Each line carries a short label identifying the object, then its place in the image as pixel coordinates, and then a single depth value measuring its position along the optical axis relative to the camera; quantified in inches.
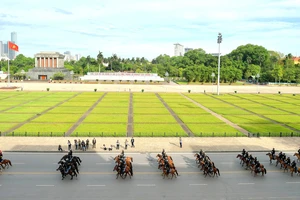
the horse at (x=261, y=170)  1034.1
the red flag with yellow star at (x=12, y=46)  4103.1
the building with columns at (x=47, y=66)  6658.5
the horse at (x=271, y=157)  1167.2
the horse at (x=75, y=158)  1067.5
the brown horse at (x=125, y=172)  993.5
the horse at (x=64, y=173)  971.9
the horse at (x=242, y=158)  1128.2
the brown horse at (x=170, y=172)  1002.1
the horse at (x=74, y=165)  1008.6
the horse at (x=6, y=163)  1046.5
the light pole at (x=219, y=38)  3582.7
